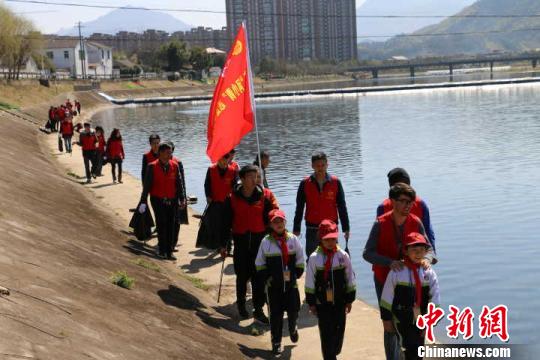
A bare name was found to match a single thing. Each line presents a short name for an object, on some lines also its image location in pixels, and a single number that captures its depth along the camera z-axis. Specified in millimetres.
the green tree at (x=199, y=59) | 141000
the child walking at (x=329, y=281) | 6953
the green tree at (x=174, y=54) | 138375
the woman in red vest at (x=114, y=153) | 22172
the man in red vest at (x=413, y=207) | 7124
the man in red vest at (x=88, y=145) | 22422
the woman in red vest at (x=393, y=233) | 6512
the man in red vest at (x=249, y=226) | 8977
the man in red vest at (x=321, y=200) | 9438
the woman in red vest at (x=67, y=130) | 30031
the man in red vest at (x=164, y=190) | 11961
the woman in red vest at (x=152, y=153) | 14227
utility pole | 126138
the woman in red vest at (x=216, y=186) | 10480
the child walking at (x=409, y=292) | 6191
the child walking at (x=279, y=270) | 8008
